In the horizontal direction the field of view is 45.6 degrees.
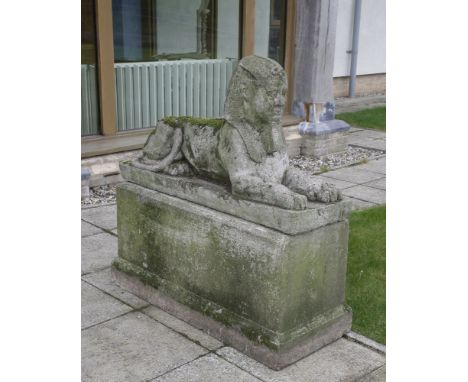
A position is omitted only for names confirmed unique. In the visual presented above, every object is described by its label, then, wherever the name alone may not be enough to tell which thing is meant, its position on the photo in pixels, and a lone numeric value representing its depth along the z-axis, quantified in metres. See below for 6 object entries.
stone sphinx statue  3.08
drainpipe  12.38
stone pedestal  3.01
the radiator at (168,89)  7.11
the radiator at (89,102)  6.61
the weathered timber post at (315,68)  7.93
